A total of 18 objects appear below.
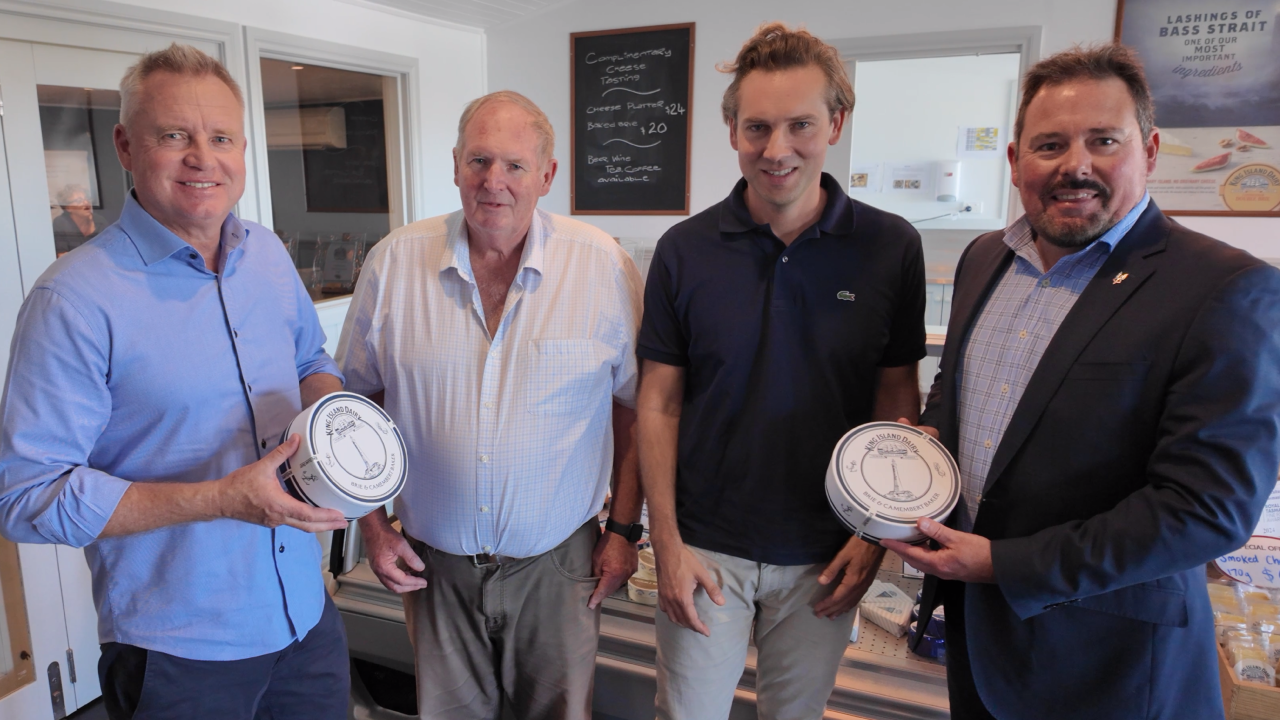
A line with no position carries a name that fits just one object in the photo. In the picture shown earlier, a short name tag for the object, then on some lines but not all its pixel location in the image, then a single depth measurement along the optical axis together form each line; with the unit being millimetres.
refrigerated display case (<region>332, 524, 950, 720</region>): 1570
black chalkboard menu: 3902
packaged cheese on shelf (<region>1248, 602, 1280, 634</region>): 1508
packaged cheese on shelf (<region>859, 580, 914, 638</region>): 1695
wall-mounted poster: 3059
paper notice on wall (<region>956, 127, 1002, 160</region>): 5750
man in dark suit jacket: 985
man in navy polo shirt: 1354
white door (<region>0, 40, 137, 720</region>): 2240
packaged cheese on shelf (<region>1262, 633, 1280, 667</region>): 1446
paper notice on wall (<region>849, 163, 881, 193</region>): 6059
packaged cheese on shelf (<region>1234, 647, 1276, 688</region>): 1419
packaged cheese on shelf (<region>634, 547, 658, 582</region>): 1868
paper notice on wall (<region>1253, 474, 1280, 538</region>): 1663
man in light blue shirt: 1062
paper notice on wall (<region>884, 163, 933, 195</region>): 5902
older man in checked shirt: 1439
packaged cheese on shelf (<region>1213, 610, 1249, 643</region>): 1528
